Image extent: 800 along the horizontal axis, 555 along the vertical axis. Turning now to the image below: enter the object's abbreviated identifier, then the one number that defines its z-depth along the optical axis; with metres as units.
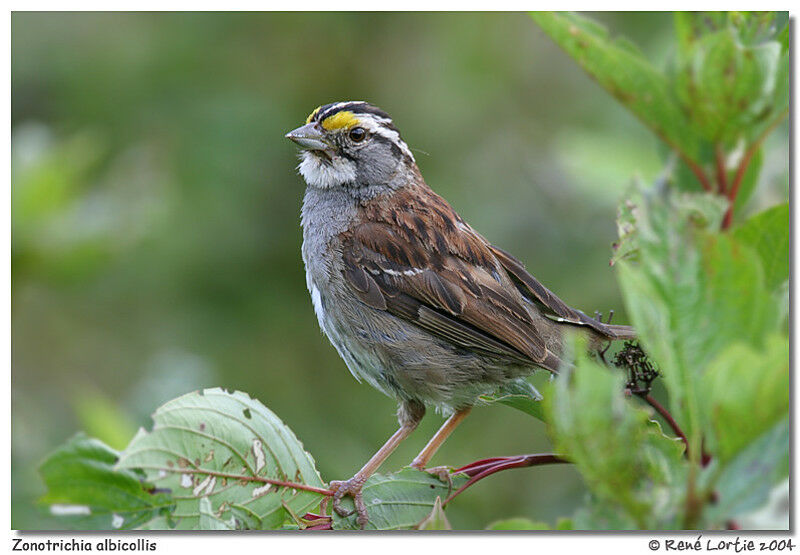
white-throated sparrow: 3.27
